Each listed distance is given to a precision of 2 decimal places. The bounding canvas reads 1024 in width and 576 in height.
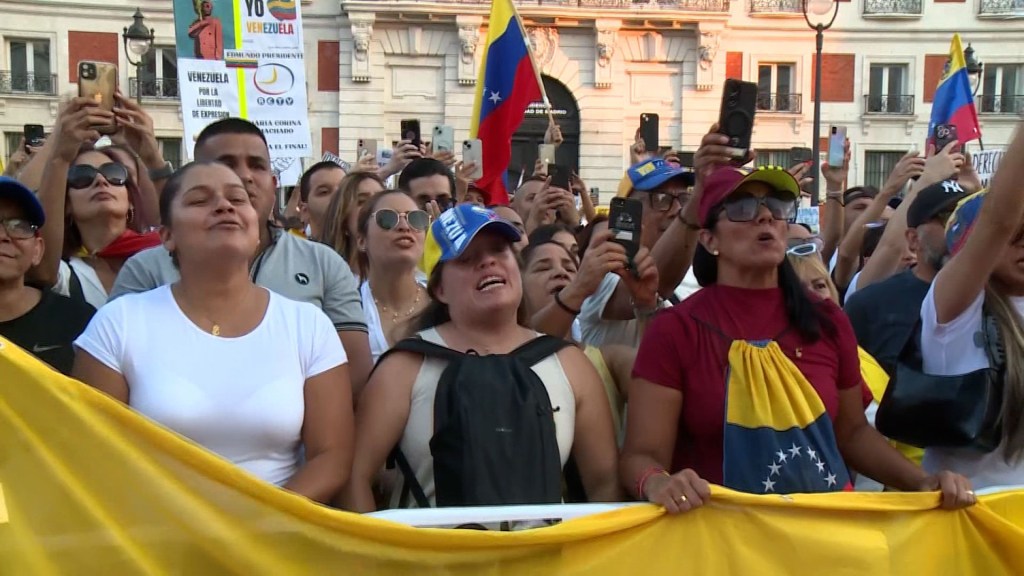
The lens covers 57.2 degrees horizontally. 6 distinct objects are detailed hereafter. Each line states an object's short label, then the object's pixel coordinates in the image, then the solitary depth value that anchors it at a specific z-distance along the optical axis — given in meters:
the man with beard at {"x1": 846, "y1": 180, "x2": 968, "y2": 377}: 3.88
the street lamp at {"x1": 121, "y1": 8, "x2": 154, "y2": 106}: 13.09
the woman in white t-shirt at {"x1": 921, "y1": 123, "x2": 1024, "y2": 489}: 2.72
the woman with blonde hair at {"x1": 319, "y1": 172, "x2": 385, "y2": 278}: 4.83
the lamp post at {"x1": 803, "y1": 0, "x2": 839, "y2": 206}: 14.30
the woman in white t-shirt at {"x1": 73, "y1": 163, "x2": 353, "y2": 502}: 2.50
